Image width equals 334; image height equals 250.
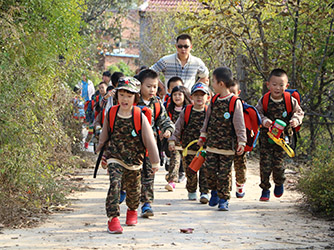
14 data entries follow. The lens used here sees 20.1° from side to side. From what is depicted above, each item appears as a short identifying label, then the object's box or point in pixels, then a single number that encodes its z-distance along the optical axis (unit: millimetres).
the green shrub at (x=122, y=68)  72983
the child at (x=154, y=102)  12239
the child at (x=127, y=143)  10501
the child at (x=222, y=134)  12274
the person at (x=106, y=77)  22555
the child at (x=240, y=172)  13792
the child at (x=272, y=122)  13247
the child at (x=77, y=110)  19592
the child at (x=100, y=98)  16562
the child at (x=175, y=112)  14990
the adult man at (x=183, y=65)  16010
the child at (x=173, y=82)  15951
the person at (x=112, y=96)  14402
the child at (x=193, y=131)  13460
